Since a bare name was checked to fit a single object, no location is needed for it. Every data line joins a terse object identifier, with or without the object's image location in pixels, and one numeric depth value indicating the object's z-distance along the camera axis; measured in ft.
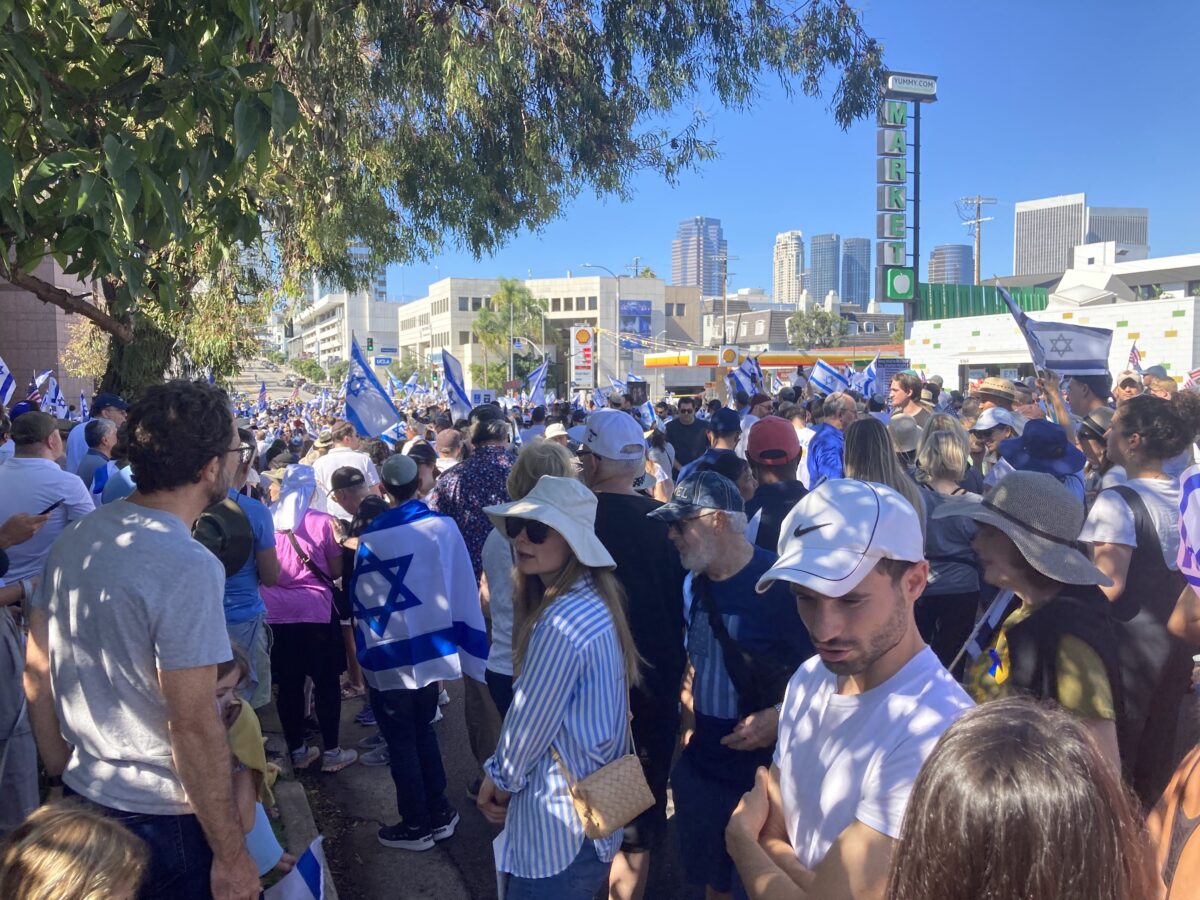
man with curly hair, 7.39
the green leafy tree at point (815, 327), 279.08
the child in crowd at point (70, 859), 5.72
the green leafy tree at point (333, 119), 10.62
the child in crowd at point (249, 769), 8.21
